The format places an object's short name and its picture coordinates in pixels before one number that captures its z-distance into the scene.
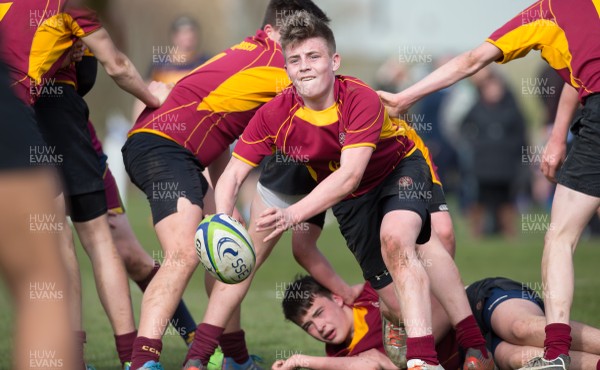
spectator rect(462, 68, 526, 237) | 34.09
